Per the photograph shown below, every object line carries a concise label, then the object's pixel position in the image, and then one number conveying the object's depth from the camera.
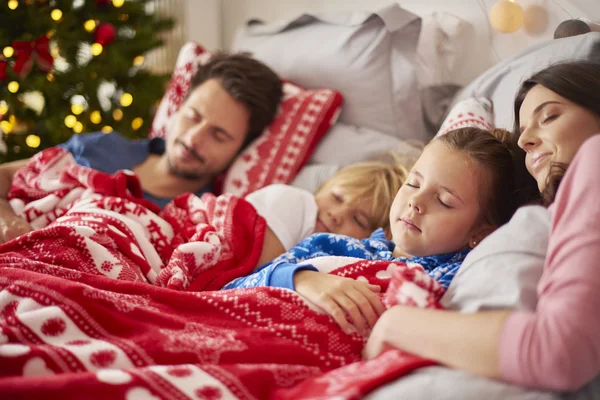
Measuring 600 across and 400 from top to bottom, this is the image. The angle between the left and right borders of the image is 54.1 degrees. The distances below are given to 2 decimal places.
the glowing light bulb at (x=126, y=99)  2.42
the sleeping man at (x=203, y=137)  1.82
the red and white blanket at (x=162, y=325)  0.81
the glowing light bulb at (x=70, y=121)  2.25
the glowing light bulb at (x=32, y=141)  2.19
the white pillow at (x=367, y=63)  1.81
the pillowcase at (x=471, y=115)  1.38
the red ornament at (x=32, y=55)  2.06
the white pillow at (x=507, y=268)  0.82
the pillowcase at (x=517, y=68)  1.15
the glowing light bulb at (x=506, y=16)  1.40
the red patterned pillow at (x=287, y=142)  1.83
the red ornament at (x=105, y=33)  2.26
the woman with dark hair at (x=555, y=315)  0.72
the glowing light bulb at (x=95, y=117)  2.34
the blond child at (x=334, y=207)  1.46
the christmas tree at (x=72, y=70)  2.10
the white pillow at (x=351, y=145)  1.78
